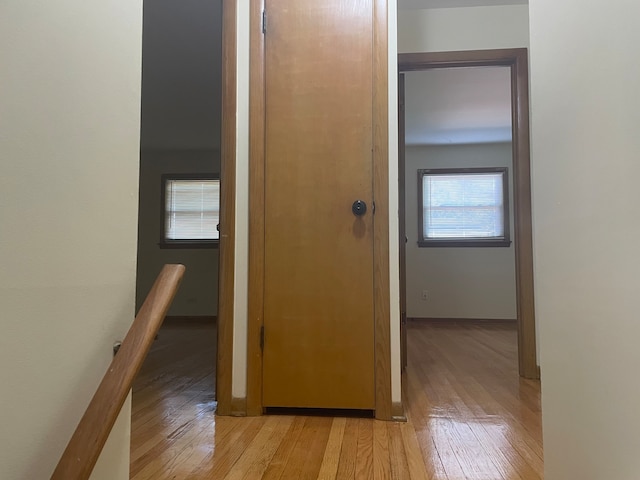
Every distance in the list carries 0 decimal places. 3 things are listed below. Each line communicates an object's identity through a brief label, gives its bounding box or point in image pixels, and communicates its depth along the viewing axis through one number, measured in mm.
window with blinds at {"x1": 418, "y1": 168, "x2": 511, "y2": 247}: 5312
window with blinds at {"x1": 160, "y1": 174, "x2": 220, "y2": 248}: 5566
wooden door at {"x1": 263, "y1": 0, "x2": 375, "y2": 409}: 1801
